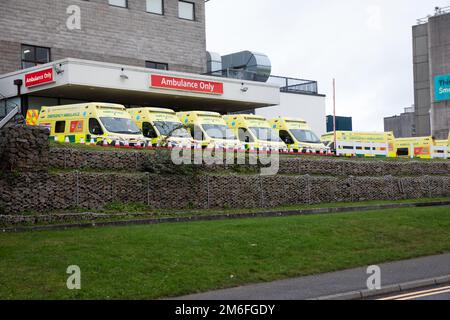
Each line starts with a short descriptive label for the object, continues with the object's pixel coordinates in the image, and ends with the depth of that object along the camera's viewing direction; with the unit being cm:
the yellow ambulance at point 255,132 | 3409
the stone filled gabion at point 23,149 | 2059
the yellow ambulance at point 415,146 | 4831
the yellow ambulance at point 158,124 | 3029
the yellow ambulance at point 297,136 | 3616
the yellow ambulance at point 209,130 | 3167
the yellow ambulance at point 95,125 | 2909
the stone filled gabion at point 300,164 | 2306
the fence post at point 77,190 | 2138
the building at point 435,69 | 7912
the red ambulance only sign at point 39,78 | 3588
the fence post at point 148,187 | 2319
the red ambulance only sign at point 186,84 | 3869
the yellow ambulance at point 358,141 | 4372
